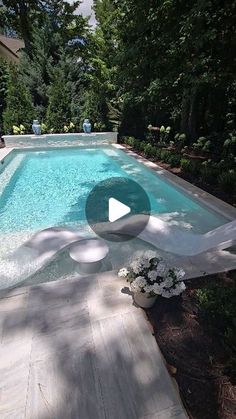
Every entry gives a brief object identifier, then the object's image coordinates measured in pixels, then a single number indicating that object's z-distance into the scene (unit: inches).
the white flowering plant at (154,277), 109.1
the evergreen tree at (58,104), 578.9
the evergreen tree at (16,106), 558.3
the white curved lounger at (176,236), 150.9
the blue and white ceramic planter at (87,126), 570.6
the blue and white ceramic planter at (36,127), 542.6
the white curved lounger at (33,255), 153.3
